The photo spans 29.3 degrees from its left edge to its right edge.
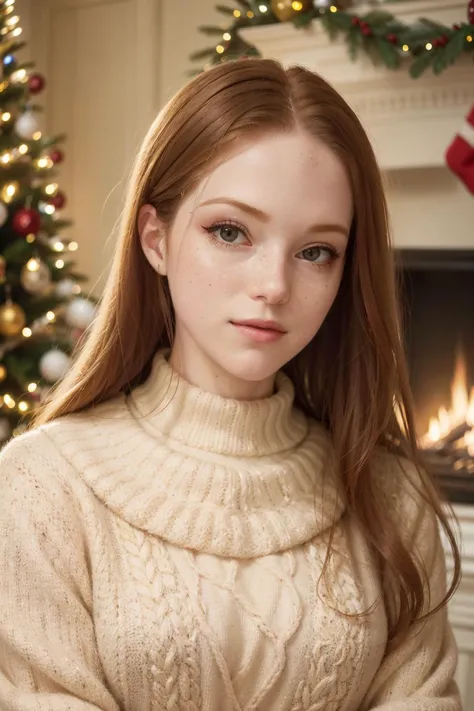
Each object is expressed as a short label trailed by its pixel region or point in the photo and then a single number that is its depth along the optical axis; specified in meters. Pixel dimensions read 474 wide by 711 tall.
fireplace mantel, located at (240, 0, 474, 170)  2.29
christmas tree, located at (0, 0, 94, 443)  2.39
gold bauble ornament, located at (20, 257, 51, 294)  2.40
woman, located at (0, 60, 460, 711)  1.03
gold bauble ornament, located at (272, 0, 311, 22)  2.29
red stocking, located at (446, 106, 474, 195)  2.14
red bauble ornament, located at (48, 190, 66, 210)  2.52
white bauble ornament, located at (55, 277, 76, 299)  2.56
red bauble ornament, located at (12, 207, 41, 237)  2.36
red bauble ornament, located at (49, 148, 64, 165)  2.50
